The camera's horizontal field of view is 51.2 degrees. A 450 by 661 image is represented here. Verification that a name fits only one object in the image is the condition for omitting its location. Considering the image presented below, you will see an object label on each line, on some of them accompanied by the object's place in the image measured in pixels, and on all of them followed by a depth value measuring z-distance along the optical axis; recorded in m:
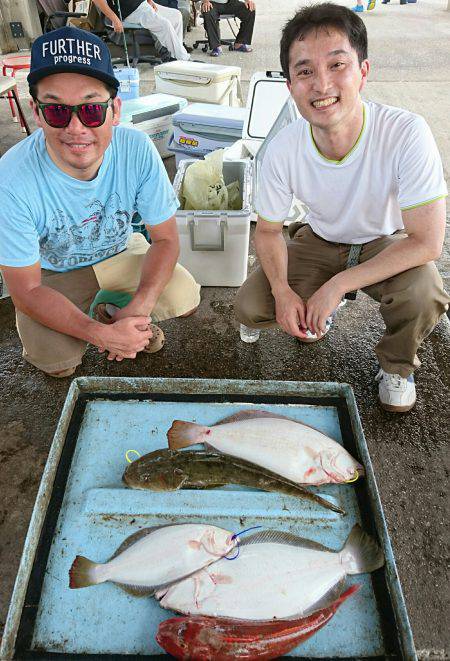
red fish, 1.11
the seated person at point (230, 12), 8.16
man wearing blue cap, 1.68
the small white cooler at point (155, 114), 3.99
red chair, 4.78
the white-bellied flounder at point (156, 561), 1.28
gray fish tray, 1.18
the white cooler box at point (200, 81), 4.42
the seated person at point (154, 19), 6.58
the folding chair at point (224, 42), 8.51
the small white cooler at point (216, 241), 2.64
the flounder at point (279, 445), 1.50
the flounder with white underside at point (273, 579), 1.20
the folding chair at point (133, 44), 7.08
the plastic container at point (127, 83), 4.34
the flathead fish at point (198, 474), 1.47
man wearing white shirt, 1.78
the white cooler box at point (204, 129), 3.67
